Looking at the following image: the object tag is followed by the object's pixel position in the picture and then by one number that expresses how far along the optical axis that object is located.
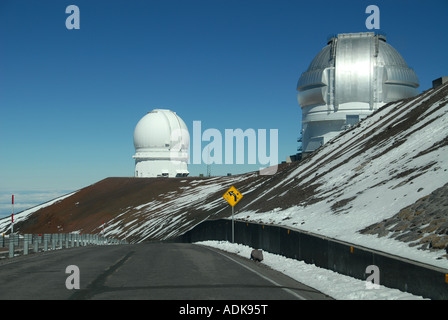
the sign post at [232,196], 26.00
